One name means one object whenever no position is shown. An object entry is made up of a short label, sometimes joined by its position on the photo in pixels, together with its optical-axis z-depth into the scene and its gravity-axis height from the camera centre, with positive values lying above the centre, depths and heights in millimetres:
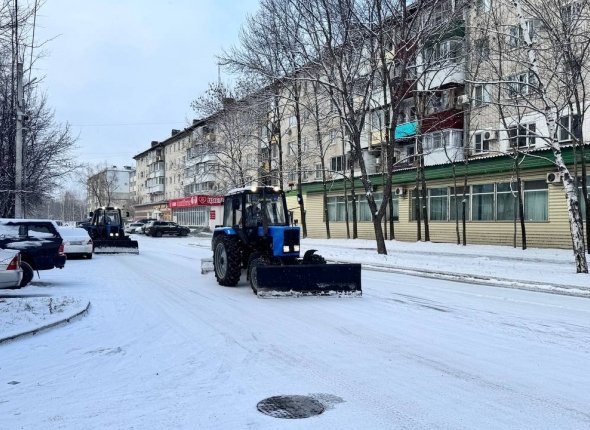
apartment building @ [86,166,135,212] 104988 +8618
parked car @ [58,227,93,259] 22297 -696
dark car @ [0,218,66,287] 12969 -372
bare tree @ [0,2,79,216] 15443 +4061
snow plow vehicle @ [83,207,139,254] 29453 +52
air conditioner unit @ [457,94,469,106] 29547 +6742
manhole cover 4547 -1672
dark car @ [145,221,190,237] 51719 -579
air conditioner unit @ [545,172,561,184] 24516 +1526
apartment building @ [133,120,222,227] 64125 +6271
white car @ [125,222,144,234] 62091 -418
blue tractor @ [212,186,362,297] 11031 -824
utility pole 17228 +3183
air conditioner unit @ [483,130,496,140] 30178 +4455
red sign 61659 +2688
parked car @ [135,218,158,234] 59094 -540
